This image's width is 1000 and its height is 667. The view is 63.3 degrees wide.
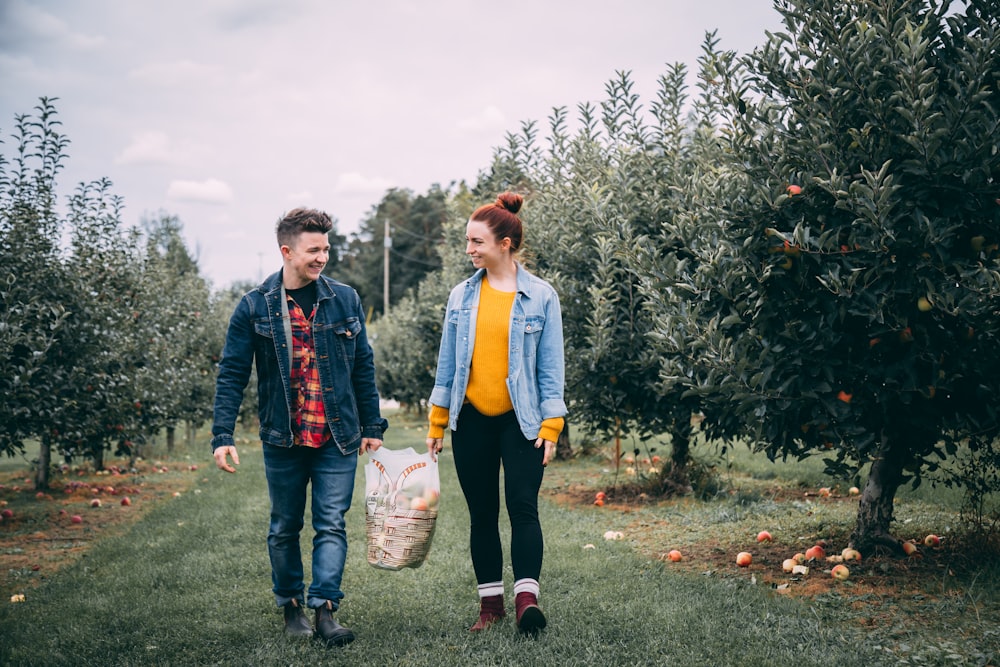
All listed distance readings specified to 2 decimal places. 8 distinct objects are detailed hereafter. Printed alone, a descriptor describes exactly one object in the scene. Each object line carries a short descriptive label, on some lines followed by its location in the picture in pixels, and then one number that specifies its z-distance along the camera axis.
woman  3.99
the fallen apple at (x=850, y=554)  5.16
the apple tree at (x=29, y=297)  7.03
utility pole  53.02
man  4.10
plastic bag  4.14
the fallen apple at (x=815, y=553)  5.29
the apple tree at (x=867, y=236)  4.21
